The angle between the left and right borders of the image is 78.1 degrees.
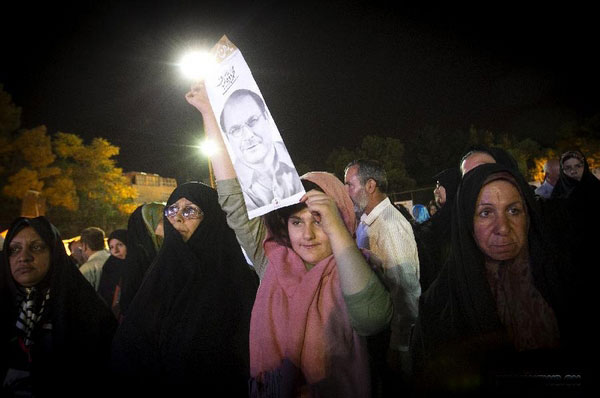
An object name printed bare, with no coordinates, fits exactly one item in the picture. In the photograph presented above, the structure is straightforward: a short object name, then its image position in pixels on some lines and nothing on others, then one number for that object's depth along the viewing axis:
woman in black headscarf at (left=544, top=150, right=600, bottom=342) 1.82
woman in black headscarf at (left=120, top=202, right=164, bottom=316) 3.47
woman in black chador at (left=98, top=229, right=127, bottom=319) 4.74
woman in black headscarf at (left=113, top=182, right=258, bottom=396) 2.31
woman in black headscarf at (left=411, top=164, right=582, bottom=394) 1.79
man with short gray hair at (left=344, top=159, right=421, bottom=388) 3.10
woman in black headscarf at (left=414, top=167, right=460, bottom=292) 3.67
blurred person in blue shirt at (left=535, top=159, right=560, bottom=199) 5.36
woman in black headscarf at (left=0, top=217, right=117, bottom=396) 2.69
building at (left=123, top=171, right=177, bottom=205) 54.69
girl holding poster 1.69
